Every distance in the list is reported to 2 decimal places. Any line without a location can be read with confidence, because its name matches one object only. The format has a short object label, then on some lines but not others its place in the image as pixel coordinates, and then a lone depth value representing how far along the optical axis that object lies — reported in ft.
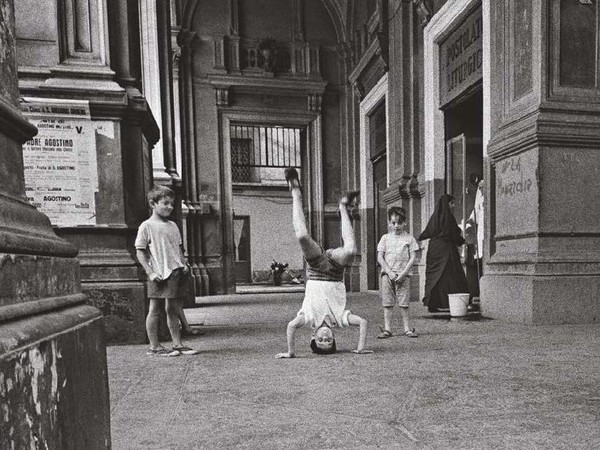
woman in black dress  20.18
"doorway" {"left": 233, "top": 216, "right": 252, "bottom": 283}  67.26
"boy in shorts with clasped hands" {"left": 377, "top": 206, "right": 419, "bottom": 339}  14.75
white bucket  17.80
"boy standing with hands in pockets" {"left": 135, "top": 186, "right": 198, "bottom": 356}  12.17
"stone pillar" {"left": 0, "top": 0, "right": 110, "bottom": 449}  3.15
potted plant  56.24
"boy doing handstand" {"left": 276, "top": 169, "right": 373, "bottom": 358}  11.48
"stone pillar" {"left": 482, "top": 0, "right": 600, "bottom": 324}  16.12
